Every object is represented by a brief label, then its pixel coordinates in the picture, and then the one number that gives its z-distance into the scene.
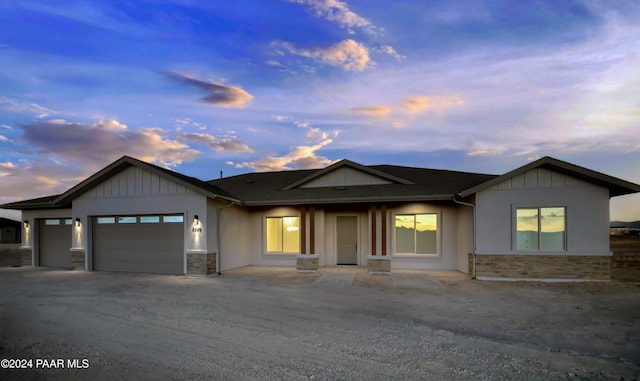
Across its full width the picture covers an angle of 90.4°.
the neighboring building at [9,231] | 36.66
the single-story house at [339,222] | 10.16
